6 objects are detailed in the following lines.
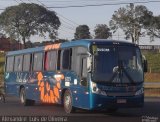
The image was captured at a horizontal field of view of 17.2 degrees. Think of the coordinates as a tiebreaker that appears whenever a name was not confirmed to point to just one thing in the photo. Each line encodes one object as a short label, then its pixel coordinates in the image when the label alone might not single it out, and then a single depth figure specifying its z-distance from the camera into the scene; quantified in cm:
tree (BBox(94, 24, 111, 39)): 8924
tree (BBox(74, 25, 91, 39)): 8169
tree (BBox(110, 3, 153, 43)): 9375
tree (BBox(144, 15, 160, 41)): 9862
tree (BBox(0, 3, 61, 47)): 9112
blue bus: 1842
